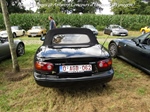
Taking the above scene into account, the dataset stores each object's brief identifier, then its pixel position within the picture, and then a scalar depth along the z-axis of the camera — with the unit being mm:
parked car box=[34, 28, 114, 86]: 2063
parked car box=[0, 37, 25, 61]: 4056
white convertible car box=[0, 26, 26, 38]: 12042
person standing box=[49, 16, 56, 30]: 7248
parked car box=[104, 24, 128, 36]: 12777
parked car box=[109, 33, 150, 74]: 3052
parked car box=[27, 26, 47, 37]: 11999
